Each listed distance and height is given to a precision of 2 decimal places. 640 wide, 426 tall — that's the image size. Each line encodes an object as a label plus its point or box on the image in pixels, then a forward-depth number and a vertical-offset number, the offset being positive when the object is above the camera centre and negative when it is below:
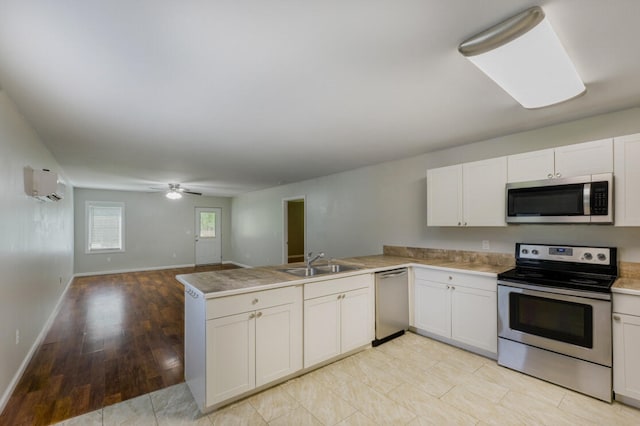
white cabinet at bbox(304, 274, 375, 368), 2.60 -1.00
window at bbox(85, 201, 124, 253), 7.75 -0.31
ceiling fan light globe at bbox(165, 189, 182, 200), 6.70 +0.48
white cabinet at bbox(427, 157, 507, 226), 3.00 +0.21
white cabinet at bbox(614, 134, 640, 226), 2.24 +0.25
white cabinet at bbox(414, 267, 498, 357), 2.82 -1.01
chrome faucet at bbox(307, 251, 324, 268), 3.05 -0.49
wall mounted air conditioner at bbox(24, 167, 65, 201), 2.83 +0.34
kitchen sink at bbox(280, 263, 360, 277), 3.05 -0.61
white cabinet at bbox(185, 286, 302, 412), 2.05 -0.99
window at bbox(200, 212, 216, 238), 9.38 -0.32
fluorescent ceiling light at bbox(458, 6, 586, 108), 1.41 +0.88
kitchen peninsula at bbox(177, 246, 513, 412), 2.08 -0.90
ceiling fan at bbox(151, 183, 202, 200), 6.71 +0.58
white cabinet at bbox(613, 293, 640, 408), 2.08 -1.00
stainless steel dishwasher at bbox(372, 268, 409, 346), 3.16 -1.04
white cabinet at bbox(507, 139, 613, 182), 2.39 +0.46
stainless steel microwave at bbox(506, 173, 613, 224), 2.35 +0.11
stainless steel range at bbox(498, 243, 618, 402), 2.20 -0.87
